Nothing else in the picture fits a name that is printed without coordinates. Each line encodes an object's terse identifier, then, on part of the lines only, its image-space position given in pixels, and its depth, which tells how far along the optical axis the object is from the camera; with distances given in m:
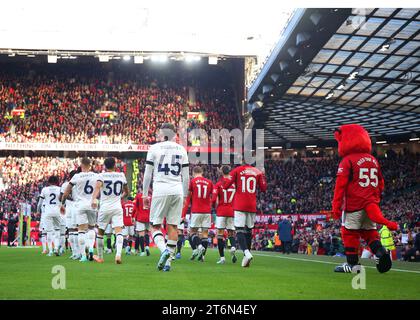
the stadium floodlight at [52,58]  45.59
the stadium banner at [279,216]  40.22
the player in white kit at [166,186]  9.23
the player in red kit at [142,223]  17.20
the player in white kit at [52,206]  16.08
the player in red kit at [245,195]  11.41
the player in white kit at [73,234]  13.65
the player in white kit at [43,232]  17.26
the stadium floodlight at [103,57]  45.84
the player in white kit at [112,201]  11.67
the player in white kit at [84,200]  12.48
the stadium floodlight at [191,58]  45.72
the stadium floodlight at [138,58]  45.76
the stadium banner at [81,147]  44.97
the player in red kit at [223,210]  13.79
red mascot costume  8.68
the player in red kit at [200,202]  14.47
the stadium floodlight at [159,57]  45.84
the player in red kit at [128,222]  18.91
